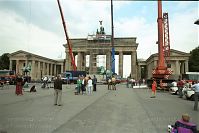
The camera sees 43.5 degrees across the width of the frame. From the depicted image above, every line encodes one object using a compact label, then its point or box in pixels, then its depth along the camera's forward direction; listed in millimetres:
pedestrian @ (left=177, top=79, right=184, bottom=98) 24484
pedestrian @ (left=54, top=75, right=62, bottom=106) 15633
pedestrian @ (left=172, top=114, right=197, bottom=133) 6371
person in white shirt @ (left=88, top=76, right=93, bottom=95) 25500
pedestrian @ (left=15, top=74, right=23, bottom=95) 22516
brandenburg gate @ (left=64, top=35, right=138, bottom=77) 104875
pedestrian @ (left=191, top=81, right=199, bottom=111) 14881
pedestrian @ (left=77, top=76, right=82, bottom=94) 25272
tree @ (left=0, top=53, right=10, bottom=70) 125188
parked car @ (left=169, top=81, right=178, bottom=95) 28938
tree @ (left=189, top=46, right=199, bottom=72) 106125
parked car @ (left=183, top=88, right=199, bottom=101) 21984
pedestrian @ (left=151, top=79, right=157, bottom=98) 22828
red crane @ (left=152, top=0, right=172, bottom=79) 33959
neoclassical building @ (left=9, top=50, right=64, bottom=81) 114000
